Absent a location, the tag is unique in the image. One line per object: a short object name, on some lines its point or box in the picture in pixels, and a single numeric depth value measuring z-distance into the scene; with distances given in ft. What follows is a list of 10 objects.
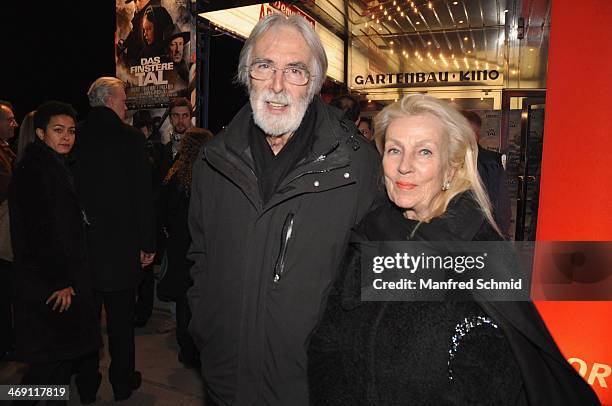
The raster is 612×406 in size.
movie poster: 21.61
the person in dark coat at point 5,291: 13.56
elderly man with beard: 5.63
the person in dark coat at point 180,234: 12.62
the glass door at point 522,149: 25.79
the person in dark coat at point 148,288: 16.22
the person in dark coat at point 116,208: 10.72
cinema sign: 31.58
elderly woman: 4.33
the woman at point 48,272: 8.98
